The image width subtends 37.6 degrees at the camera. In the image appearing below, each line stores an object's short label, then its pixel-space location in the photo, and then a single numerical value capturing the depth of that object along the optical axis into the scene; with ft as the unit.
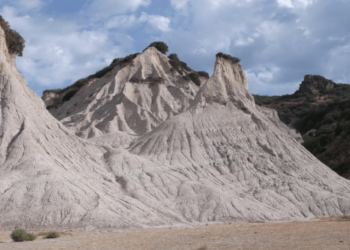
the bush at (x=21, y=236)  70.38
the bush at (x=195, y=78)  220.55
